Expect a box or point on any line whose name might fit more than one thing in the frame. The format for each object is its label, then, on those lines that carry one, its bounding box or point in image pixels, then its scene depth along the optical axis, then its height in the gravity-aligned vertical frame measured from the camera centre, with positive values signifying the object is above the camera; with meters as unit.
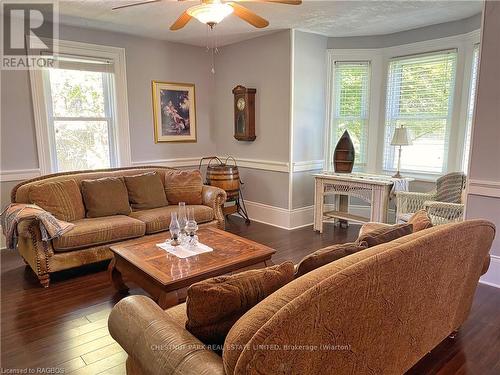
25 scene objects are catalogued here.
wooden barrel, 4.61 -0.64
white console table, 3.99 -0.74
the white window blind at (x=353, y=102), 4.82 +0.36
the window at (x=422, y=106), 4.15 +0.28
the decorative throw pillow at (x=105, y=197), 3.50 -0.69
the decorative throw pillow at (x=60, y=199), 3.26 -0.66
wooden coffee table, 2.16 -0.90
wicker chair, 3.26 -0.71
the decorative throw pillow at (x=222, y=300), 1.18 -0.58
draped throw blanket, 2.84 -0.77
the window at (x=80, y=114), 4.11 +0.17
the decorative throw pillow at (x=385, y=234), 1.69 -0.52
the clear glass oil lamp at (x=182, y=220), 2.74 -0.71
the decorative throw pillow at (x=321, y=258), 1.46 -0.53
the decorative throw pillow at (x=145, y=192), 3.83 -0.69
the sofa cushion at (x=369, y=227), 2.46 -0.69
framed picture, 4.88 +0.23
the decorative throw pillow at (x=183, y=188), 4.09 -0.68
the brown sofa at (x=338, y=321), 1.01 -0.65
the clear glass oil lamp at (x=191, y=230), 2.71 -0.77
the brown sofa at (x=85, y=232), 2.93 -0.95
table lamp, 4.11 -0.10
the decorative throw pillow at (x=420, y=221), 1.96 -0.52
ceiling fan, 2.30 +0.78
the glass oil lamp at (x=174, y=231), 2.70 -0.78
